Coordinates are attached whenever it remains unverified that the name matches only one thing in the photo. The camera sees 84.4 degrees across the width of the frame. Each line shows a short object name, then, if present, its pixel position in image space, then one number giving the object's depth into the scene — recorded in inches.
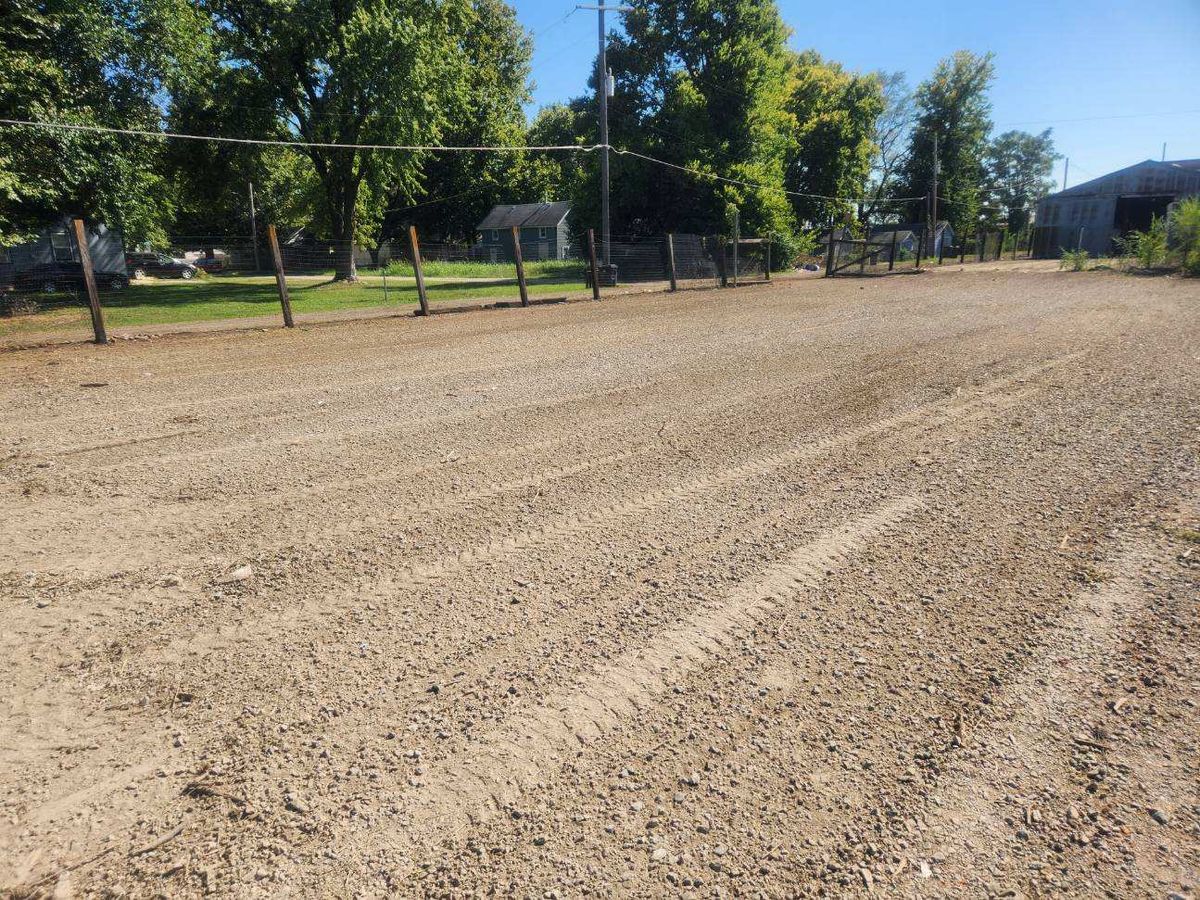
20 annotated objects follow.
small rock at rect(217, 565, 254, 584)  121.9
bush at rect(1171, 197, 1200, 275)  886.3
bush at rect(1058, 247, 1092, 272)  1120.8
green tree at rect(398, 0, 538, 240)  1817.2
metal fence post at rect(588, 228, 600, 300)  714.8
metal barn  1646.2
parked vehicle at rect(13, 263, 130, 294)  647.8
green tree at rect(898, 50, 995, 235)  2037.4
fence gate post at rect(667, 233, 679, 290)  811.4
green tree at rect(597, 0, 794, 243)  1182.3
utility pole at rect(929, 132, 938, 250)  1846.7
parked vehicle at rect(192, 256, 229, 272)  1823.3
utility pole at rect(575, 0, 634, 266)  882.8
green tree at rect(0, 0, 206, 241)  692.7
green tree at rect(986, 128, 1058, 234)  2508.6
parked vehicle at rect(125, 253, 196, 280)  1553.9
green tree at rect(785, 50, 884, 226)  1632.6
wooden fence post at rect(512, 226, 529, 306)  636.7
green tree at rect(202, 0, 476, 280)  893.2
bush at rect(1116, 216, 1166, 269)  1005.8
